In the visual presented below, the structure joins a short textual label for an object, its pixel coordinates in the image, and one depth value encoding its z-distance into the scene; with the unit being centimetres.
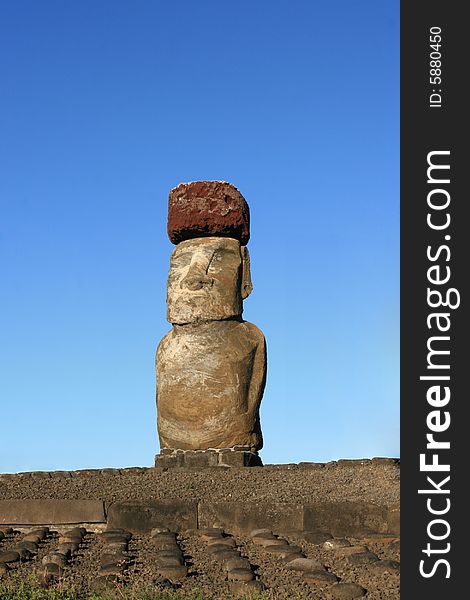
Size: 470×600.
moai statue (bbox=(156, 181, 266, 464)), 1251
